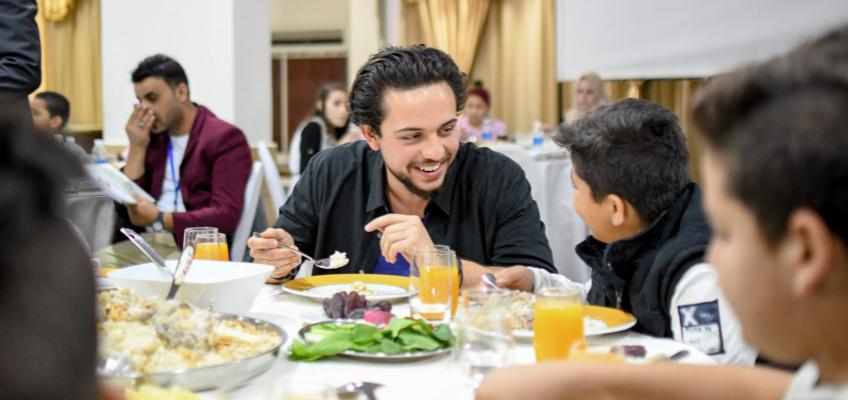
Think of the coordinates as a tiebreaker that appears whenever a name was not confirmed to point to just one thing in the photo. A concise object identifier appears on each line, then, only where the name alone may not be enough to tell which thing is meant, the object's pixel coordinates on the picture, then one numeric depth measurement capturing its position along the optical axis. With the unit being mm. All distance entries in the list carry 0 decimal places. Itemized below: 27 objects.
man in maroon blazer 3844
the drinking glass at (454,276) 1746
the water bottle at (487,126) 8868
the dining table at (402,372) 1261
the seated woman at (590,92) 8039
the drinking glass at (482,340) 1256
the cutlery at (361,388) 1198
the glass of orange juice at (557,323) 1411
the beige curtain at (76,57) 9766
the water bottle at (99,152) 4248
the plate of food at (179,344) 1204
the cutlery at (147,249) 1748
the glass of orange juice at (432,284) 1719
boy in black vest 1750
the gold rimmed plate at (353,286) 1973
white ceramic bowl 1675
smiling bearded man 2465
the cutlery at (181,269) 1673
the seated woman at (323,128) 6875
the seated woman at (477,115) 9547
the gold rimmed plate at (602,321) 1610
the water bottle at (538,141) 6814
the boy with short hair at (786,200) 712
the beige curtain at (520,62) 10711
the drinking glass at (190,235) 2051
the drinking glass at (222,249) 2146
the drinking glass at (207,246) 2121
